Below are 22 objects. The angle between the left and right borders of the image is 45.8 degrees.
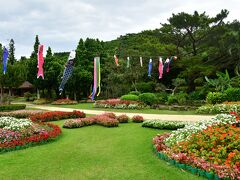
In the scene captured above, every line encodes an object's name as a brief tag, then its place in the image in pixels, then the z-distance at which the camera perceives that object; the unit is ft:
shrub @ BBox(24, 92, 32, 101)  139.03
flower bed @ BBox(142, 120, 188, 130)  39.67
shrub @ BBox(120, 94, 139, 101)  82.56
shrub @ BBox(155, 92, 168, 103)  81.11
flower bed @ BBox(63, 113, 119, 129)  44.24
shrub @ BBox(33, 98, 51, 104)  110.22
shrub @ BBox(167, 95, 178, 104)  76.64
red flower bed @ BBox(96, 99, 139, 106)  77.41
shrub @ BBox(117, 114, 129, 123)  48.55
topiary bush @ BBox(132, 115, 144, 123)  48.70
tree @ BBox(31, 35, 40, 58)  146.02
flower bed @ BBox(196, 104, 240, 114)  56.60
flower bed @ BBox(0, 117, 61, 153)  30.61
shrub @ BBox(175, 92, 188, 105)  74.69
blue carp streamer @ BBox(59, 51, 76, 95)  59.41
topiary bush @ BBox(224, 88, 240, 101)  65.82
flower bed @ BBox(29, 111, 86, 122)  51.46
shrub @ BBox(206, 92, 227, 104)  66.85
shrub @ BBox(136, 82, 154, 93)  99.86
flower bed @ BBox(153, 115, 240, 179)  19.19
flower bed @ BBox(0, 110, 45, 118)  58.85
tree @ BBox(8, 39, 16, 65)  199.52
